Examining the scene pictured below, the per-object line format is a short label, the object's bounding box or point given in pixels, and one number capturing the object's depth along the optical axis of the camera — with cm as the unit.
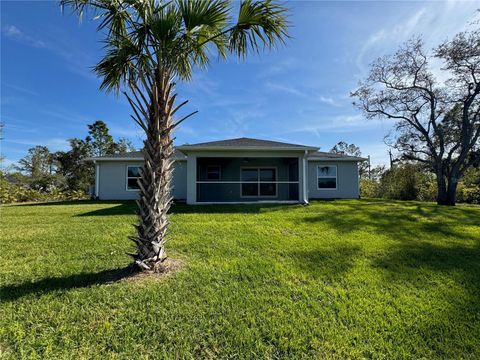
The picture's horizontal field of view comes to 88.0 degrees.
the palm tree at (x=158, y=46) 384
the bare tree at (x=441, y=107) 1526
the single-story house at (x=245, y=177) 1515
